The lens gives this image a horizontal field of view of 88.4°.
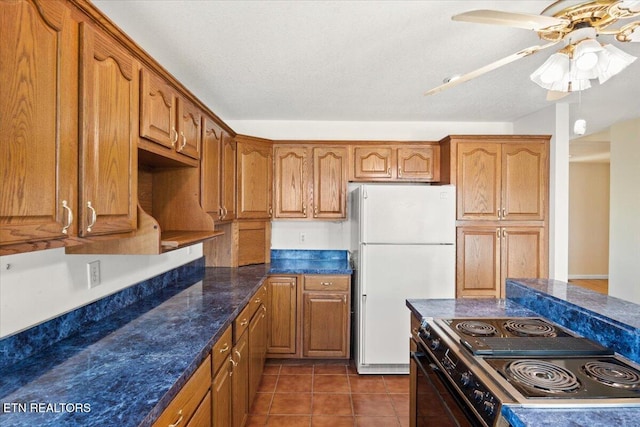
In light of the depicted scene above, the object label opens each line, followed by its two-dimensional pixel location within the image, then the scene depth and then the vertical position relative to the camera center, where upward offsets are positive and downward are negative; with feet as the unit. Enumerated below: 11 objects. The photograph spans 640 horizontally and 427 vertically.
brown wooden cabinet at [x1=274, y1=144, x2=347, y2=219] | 10.82 +1.10
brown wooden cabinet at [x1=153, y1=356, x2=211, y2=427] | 3.39 -2.20
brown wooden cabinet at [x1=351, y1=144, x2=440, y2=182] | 10.89 +1.71
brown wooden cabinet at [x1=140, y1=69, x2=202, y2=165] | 5.02 +1.63
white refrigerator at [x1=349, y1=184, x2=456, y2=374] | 9.23 -1.19
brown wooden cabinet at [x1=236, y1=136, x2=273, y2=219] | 10.06 +1.10
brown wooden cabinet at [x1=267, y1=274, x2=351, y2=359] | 9.92 -3.13
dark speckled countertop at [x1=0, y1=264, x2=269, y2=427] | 2.93 -1.78
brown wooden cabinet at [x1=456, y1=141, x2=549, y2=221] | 9.80 +0.98
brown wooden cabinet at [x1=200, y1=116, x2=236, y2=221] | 7.66 +1.06
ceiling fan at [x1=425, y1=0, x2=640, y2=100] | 3.91 +2.35
